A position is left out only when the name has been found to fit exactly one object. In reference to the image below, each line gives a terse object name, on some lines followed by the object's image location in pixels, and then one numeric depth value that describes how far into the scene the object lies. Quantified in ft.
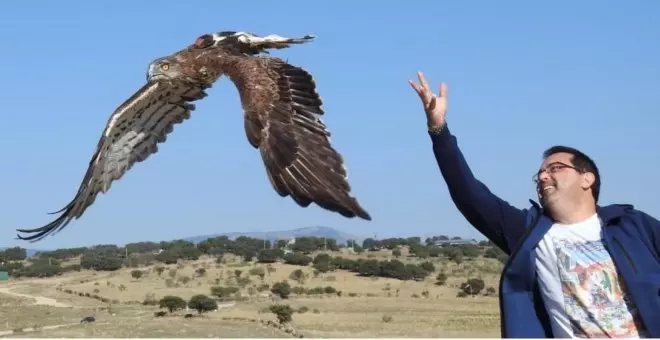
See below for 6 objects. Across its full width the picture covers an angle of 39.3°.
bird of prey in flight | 13.07
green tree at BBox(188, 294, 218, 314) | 159.12
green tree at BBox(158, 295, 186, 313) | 162.09
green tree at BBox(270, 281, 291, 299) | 191.52
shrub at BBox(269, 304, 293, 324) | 146.79
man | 12.28
